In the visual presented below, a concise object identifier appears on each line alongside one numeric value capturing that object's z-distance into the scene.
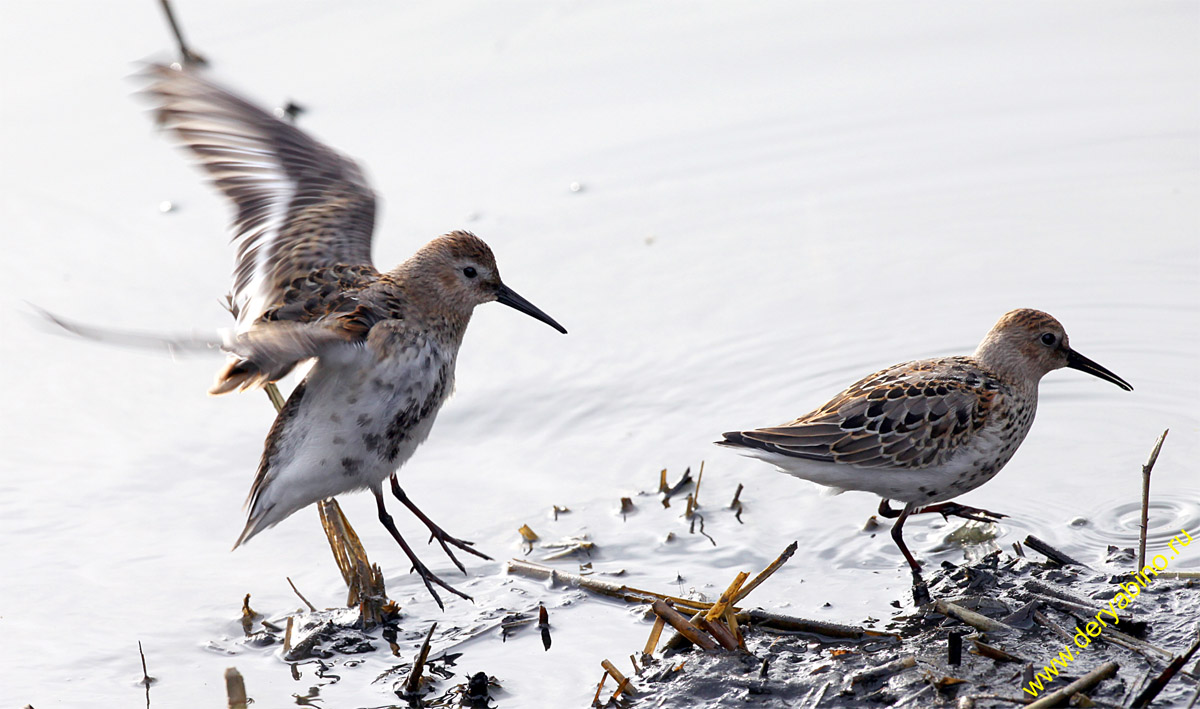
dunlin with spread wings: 11.48
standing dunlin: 12.69
